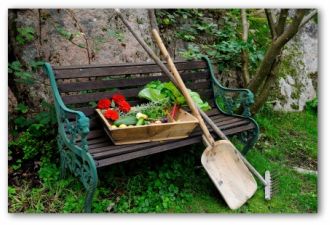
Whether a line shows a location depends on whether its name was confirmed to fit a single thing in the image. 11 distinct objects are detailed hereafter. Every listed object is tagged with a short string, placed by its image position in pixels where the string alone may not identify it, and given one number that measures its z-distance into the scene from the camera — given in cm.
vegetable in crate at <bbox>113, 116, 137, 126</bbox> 297
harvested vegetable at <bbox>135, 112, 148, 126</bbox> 301
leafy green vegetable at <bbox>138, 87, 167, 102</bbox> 330
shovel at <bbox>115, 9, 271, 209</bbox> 325
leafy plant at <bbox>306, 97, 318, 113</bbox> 512
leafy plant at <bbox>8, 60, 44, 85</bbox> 328
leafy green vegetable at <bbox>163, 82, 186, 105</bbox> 332
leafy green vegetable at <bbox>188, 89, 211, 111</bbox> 340
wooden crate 285
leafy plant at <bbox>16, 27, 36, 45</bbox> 347
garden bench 270
